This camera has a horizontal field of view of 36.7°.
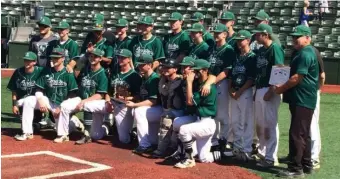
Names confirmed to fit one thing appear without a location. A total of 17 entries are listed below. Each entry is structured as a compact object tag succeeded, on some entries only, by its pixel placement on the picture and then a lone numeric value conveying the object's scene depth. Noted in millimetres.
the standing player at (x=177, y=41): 7520
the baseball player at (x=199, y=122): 6258
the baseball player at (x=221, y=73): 6738
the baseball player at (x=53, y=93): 7750
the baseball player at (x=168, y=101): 6715
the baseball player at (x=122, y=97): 7348
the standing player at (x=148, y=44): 7637
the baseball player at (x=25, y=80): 7980
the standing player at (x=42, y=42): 8586
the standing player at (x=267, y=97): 6184
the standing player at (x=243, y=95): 6527
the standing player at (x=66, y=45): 8266
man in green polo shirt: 5797
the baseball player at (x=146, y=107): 7074
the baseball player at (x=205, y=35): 7400
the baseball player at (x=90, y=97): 7570
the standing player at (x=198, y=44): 7047
